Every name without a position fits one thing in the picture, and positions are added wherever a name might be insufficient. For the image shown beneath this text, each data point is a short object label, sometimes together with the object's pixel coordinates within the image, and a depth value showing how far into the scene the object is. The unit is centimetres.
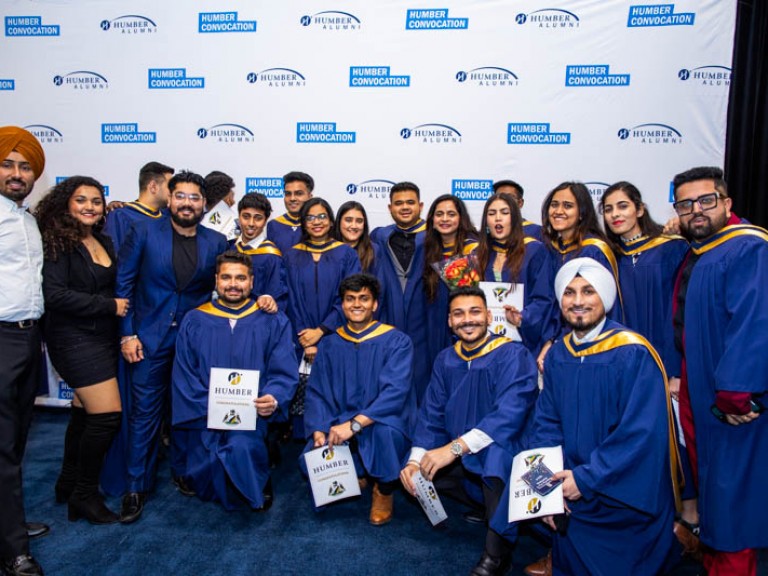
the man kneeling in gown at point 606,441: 267
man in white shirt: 282
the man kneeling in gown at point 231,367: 365
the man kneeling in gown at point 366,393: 357
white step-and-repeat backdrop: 539
